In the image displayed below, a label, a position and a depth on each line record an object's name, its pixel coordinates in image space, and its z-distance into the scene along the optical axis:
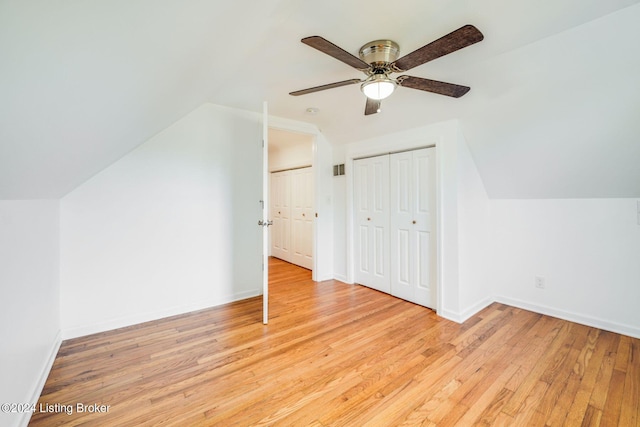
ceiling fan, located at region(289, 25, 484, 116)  1.41
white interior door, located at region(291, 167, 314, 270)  4.77
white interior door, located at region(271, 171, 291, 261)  5.29
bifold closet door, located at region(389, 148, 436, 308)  2.90
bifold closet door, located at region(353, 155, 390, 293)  3.38
